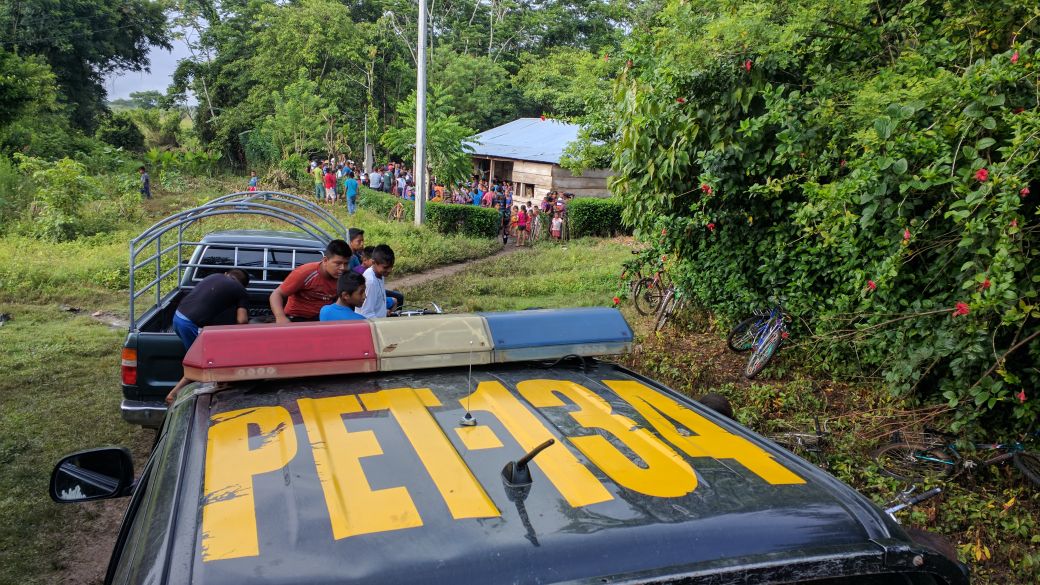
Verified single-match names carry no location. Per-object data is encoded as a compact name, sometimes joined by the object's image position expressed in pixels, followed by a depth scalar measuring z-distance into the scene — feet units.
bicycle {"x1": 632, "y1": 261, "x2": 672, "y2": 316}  35.55
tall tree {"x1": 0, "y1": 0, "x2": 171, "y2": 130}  104.22
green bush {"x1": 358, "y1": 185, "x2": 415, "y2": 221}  72.08
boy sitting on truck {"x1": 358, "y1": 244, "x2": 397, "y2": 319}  21.25
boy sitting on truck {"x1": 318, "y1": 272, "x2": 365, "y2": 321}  16.96
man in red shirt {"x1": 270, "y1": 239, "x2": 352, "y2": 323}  20.80
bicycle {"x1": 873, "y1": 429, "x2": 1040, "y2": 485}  18.17
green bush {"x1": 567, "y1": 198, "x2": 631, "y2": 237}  72.23
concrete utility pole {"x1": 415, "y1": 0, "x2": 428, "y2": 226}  60.18
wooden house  79.87
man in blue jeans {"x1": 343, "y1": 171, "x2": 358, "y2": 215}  72.18
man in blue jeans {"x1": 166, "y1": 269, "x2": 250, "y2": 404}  19.36
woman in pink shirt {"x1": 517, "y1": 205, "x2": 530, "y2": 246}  69.56
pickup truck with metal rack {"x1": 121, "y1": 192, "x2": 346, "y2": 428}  18.86
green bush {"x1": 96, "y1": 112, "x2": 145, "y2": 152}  125.29
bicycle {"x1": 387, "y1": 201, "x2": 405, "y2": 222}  71.51
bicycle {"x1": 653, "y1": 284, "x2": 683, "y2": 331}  32.58
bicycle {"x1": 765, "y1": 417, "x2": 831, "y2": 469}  19.60
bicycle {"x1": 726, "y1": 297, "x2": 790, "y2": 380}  26.78
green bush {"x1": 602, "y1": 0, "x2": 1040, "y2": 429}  16.52
